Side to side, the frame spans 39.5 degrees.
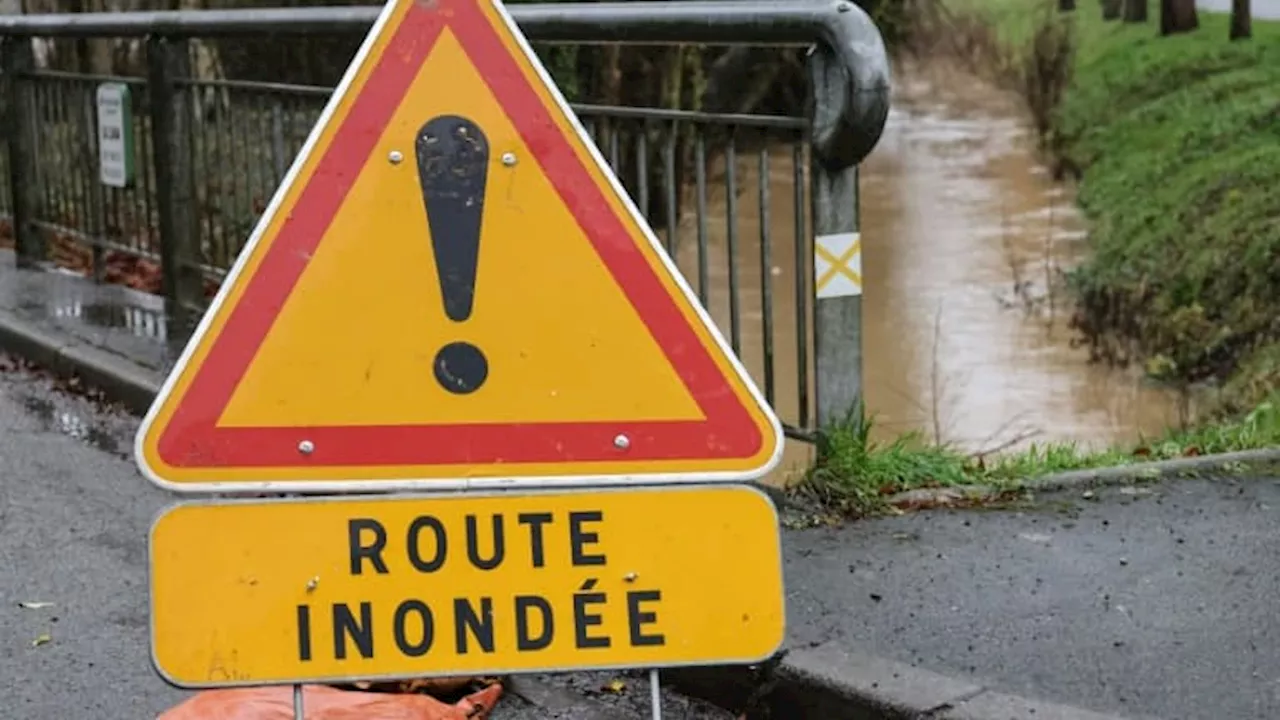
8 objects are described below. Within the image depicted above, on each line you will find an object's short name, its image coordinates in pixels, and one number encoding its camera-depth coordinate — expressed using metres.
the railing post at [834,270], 4.77
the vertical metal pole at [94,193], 8.69
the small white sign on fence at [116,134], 8.21
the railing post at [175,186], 7.60
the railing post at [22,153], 9.52
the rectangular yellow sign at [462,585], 2.92
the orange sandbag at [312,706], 3.69
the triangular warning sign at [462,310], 2.95
